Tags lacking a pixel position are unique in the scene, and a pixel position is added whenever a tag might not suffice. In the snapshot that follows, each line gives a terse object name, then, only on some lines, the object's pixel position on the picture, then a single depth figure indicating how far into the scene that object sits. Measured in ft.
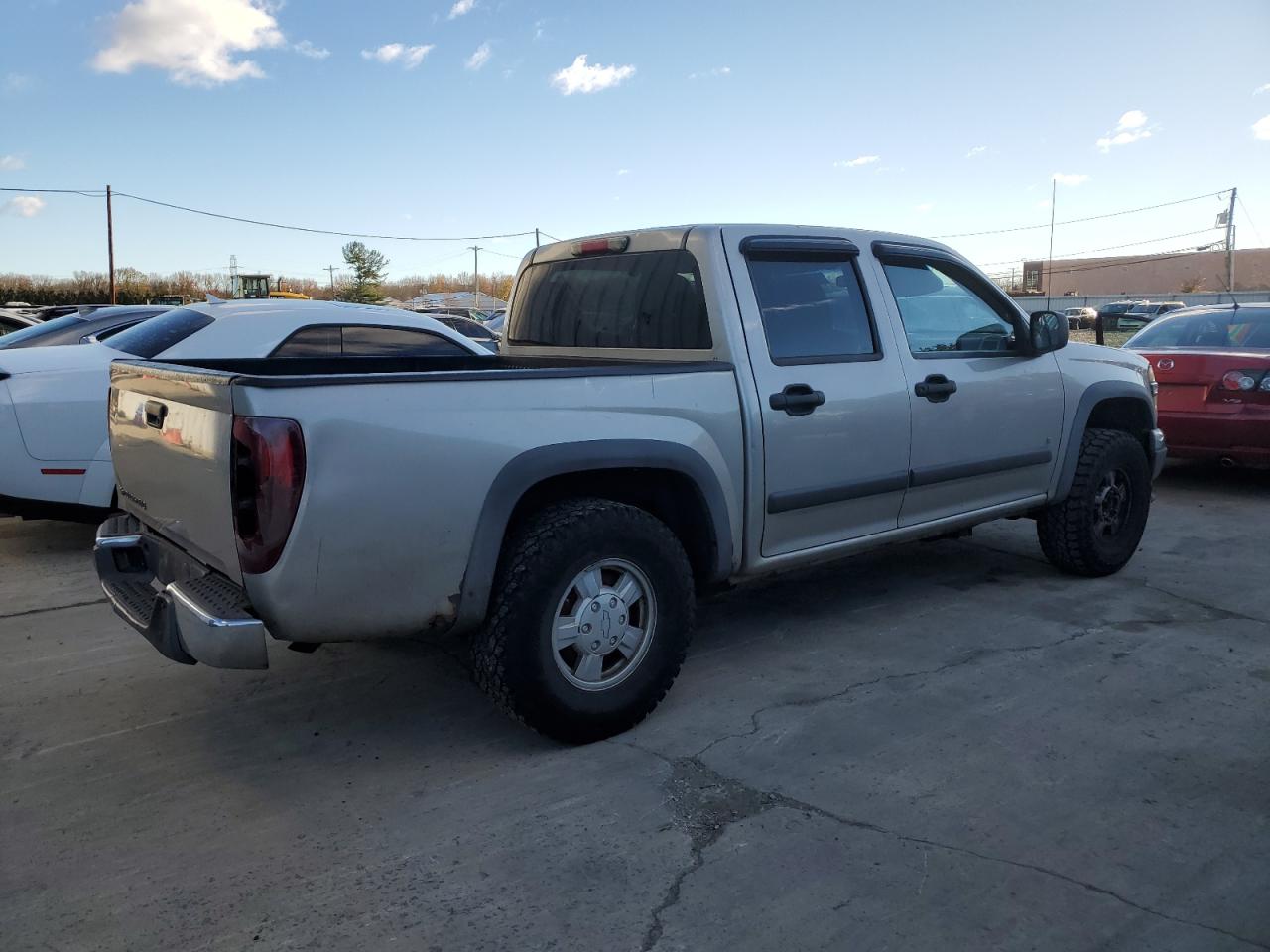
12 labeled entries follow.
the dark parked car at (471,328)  56.44
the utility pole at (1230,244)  221.25
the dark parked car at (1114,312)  152.00
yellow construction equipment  142.28
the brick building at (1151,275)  282.36
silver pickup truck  9.70
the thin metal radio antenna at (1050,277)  315.58
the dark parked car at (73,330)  22.30
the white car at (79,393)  18.99
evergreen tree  263.29
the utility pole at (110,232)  165.27
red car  25.93
